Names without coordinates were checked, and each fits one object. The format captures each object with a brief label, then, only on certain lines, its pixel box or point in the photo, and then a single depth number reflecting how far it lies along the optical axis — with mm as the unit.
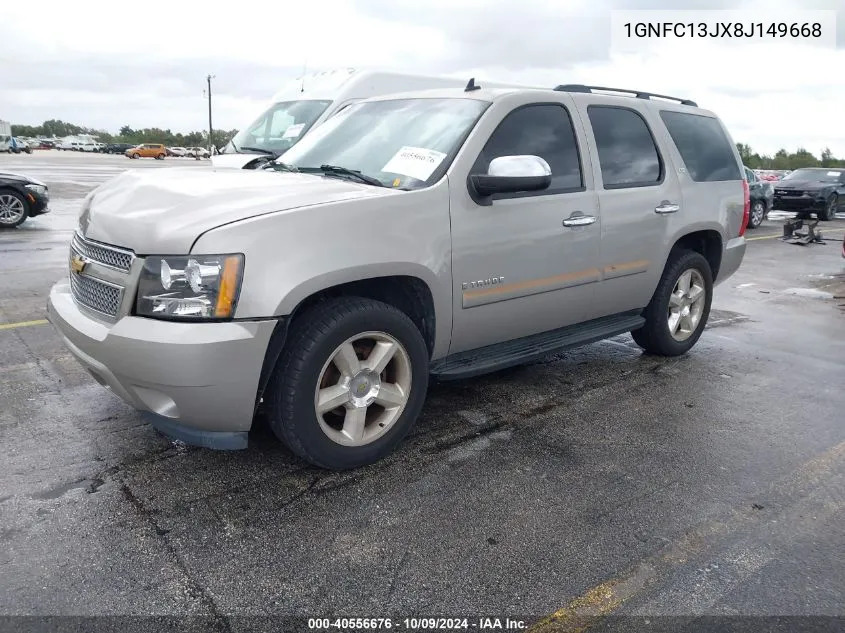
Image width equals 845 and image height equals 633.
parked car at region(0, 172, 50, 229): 11641
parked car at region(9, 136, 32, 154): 55822
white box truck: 55812
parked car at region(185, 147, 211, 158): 65219
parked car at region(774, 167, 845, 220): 18953
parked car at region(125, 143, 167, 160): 61312
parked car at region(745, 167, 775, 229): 16453
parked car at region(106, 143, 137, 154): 71938
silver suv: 2898
